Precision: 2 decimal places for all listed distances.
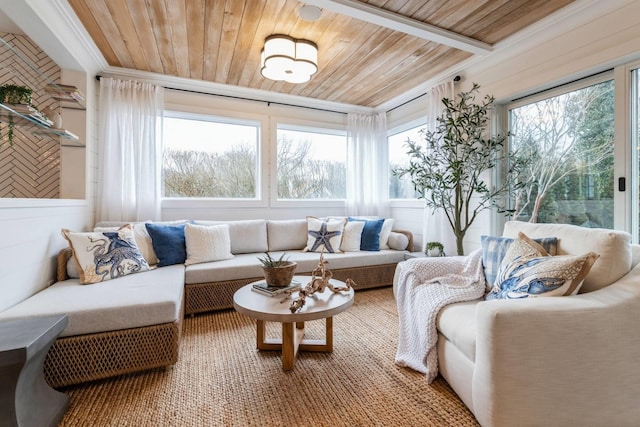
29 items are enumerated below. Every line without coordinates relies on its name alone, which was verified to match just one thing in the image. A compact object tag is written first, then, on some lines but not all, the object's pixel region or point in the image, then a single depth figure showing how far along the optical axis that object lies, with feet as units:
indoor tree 9.28
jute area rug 4.69
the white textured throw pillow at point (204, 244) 9.58
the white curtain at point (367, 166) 14.74
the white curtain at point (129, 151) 10.47
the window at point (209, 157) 12.08
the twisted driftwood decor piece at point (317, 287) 5.64
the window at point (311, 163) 13.98
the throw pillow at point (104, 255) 7.28
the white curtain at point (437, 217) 10.95
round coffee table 5.39
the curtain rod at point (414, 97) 10.87
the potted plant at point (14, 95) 6.34
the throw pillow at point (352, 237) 12.02
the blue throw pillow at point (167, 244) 9.30
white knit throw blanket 5.62
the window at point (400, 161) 13.78
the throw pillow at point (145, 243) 9.37
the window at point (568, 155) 7.56
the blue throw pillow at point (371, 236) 12.16
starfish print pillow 11.82
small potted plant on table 6.57
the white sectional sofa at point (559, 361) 3.92
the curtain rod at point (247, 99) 11.82
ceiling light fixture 8.45
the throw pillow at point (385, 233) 12.62
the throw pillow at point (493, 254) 6.11
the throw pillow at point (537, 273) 4.42
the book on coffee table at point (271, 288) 6.37
